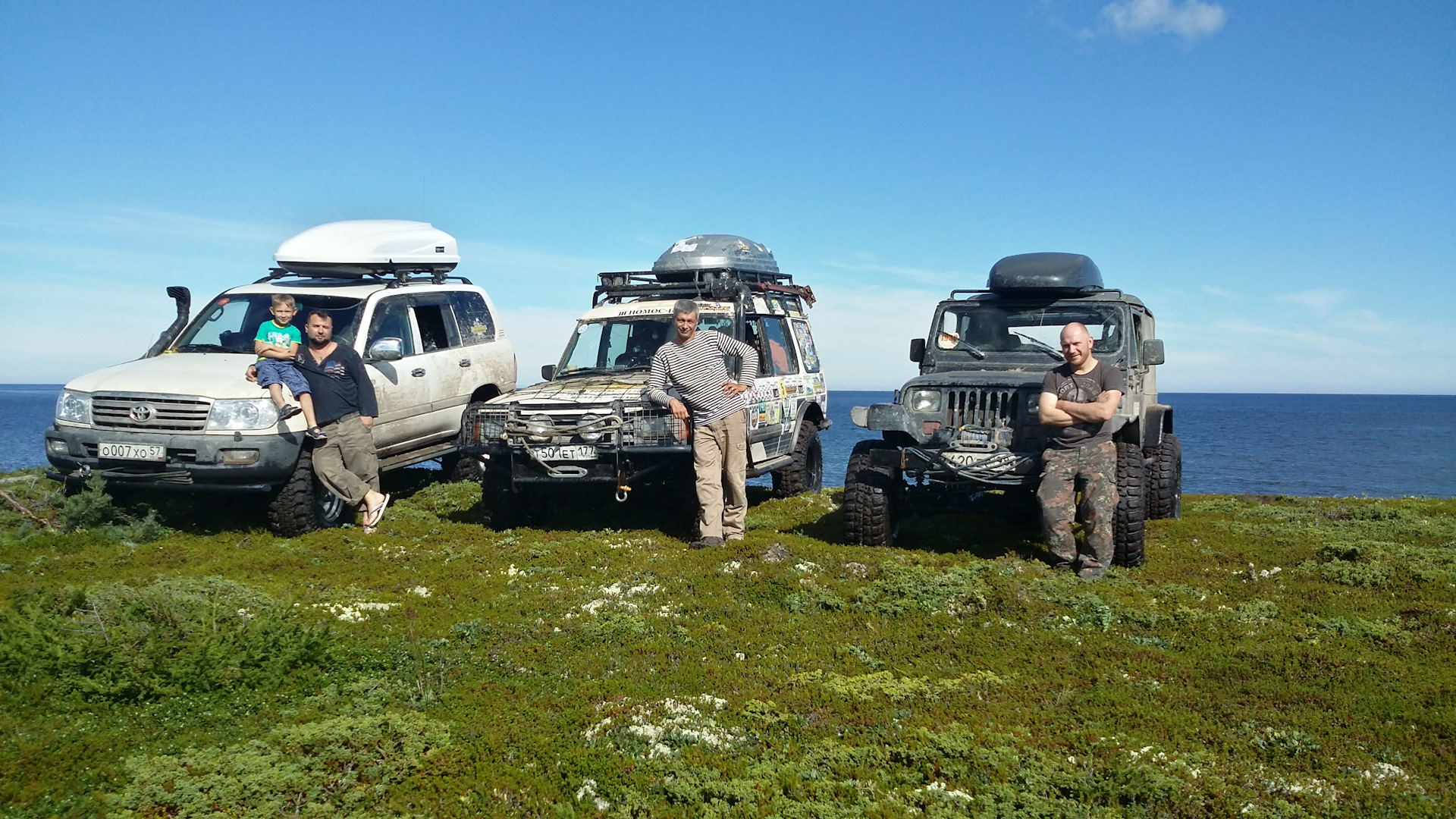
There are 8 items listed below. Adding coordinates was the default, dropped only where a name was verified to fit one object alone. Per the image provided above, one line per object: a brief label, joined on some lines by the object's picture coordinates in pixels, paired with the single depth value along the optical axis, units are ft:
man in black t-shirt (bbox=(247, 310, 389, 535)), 30.30
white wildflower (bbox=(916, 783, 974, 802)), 13.19
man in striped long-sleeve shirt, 29.40
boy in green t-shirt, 29.58
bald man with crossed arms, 25.25
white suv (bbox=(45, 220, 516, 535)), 29.12
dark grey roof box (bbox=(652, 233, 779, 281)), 38.68
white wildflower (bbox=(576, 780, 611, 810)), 13.03
